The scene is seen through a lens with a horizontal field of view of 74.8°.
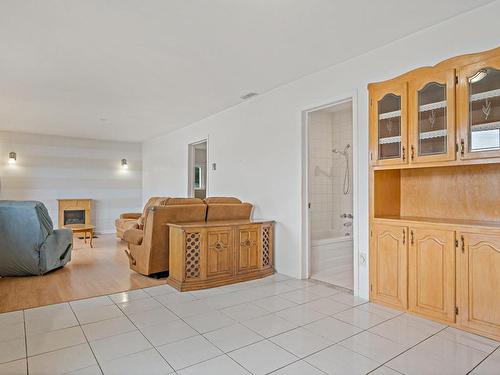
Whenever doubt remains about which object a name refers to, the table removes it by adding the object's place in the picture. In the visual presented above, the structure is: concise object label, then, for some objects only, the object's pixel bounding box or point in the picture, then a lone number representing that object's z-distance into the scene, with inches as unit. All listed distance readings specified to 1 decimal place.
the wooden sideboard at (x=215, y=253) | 146.3
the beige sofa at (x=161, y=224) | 160.4
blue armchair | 165.3
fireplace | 324.5
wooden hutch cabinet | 97.2
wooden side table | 237.9
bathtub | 166.4
